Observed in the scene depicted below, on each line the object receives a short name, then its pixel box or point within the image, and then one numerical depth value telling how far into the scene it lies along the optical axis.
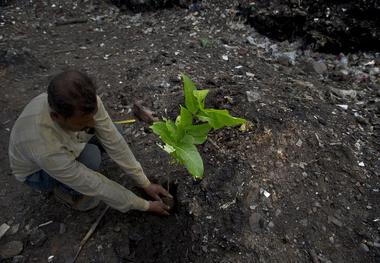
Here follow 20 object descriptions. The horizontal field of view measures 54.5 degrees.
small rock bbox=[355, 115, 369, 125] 2.73
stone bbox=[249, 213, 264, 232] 2.06
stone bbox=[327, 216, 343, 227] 2.11
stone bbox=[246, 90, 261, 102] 2.71
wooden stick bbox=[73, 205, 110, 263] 2.09
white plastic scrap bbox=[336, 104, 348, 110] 2.85
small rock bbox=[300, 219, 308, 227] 2.09
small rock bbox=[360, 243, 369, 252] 2.01
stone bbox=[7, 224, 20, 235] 2.26
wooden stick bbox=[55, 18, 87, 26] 4.30
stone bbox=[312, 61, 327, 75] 3.34
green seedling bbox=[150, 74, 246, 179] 1.65
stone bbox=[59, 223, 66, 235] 2.22
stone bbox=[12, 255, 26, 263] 2.10
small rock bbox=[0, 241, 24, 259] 2.13
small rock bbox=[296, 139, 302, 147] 2.42
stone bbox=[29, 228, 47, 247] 2.18
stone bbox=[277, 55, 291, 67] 3.43
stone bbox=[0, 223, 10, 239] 2.24
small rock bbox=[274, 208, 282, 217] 2.12
